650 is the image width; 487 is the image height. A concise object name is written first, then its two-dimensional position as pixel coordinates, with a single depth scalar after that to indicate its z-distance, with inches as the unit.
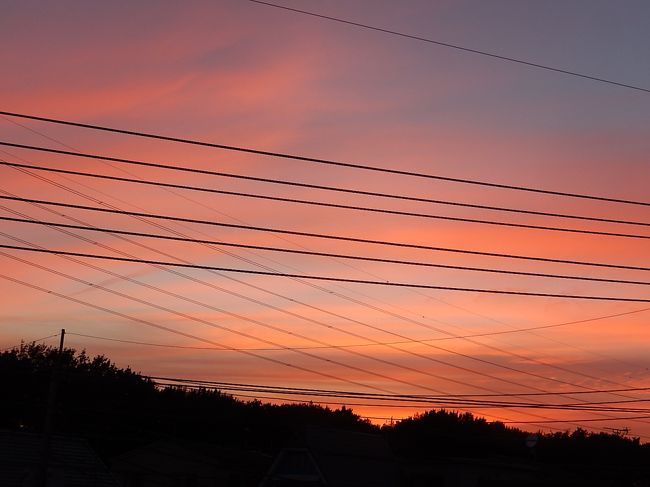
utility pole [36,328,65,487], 1696.6
